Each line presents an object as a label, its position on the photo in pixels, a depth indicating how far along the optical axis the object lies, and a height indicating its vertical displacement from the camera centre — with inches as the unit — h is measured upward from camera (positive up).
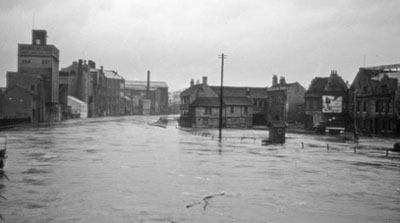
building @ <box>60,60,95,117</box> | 4616.1 +383.6
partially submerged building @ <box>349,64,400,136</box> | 2241.6 +111.2
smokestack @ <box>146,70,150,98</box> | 7219.5 +446.0
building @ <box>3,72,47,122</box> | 3014.3 +119.8
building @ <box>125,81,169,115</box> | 7111.2 +286.3
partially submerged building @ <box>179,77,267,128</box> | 3031.5 +78.5
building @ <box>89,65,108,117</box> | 5369.1 +304.0
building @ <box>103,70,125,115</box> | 5928.6 +312.8
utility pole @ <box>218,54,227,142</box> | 2049.7 +284.5
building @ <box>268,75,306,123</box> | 3299.7 +130.9
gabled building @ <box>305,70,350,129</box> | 2819.9 +98.1
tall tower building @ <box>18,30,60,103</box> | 3427.7 +421.4
